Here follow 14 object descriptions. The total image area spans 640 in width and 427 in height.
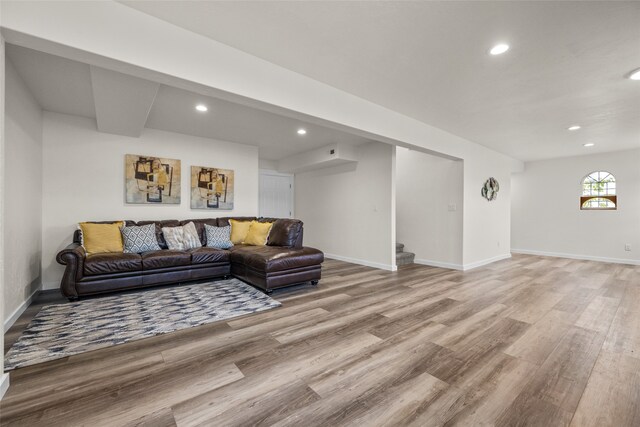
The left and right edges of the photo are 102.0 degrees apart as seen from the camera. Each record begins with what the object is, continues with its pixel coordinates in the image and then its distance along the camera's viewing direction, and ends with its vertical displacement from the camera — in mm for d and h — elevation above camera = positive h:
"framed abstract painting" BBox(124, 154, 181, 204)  4203 +524
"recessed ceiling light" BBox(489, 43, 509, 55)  2131 +1380
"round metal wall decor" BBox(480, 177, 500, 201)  5449 +515
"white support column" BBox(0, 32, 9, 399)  1485 -57
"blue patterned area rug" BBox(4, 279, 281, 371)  2035 -1076
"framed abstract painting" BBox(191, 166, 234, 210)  4820 +445
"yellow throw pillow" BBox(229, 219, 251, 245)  4777 -371
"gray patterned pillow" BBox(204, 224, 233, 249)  4391 -449
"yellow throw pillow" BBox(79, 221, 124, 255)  3426 -376
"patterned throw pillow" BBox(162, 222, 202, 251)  4043 -426
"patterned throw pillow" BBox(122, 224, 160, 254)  3682 -417
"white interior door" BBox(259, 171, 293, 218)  6738 +435
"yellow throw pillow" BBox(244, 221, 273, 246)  4543 -402
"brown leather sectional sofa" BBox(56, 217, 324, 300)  3064 -732
